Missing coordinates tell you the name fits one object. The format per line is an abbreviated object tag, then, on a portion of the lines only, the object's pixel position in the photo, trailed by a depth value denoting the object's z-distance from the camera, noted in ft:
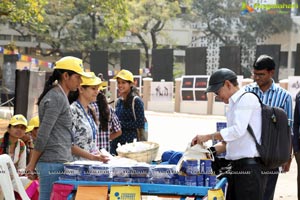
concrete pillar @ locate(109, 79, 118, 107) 130.41
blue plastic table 17.39
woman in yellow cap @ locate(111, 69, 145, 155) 28.94
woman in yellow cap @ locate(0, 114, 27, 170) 27.28
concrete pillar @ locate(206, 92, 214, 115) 116.48
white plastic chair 17.34
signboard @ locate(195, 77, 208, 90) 117.99
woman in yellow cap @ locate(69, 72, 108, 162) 20.09
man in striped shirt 23.26
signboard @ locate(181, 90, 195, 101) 121.16
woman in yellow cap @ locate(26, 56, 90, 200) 18.65
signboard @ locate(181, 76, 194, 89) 119.64
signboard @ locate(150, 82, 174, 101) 123.75
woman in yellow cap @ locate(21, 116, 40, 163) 29.05
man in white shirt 18.97
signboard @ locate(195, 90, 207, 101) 119.35
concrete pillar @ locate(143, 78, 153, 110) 124.97
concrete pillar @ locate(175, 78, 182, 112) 121.63
